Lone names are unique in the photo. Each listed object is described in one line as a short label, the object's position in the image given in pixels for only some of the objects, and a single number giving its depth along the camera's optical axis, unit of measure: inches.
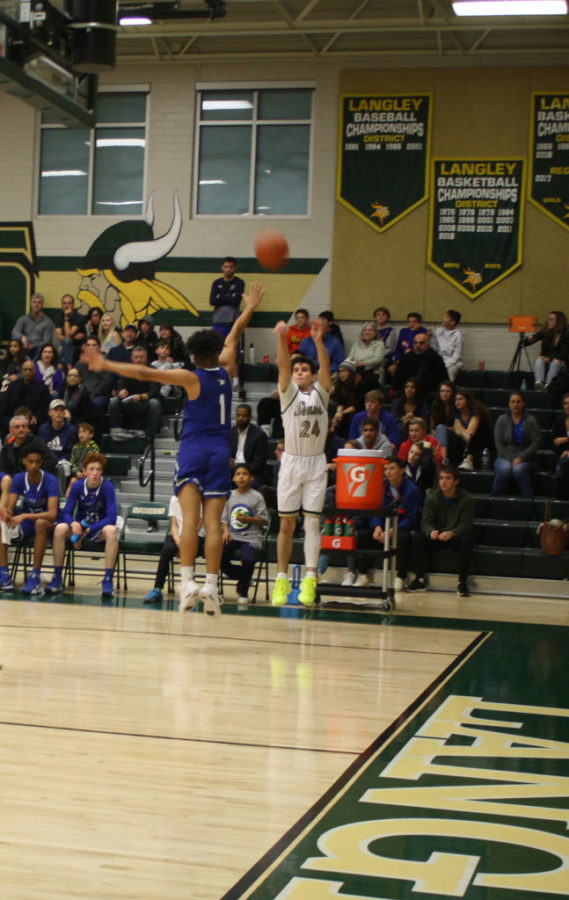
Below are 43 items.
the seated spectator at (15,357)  665.0
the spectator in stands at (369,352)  679.1
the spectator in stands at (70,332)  722.2
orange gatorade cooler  422.3
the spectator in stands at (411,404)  602.2
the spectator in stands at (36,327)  733.9
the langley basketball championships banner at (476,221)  738.8
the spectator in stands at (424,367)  647.1
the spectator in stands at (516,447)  562.9
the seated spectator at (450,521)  490.9
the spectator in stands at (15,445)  490.6
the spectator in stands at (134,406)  645.9
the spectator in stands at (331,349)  677.3
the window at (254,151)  782.5
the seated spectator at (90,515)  446.0
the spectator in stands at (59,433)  578.7
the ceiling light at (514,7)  621.6
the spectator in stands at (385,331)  705.6
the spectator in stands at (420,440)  535.5
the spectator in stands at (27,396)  619.8
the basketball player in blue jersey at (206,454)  312.5
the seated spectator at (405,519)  493.7
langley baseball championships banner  753.0
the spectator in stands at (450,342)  693.8
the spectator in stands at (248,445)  539.2
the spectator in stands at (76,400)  633.0
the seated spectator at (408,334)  690.2
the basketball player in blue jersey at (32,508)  448.8
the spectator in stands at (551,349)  654.5
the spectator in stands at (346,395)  605.9
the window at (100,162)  810.2
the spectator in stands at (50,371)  663.1
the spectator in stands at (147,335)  731.4
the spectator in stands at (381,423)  553.3
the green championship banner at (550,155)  729.6
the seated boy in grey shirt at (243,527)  439.5
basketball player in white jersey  382.3
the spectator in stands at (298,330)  701.9
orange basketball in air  350.3
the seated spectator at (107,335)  725.3
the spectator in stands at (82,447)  542.6
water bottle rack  424.2
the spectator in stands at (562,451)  550.0
